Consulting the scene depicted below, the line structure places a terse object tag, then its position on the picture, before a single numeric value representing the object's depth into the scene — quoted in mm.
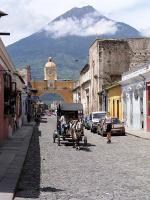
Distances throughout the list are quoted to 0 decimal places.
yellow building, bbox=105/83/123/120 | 48438
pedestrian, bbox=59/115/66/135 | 23734
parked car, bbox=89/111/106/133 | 37431
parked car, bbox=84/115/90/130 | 42416
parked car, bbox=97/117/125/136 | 32656
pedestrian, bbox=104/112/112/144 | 25577
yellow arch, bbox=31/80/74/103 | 103819
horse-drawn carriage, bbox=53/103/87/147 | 22125
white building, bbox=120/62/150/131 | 36038
